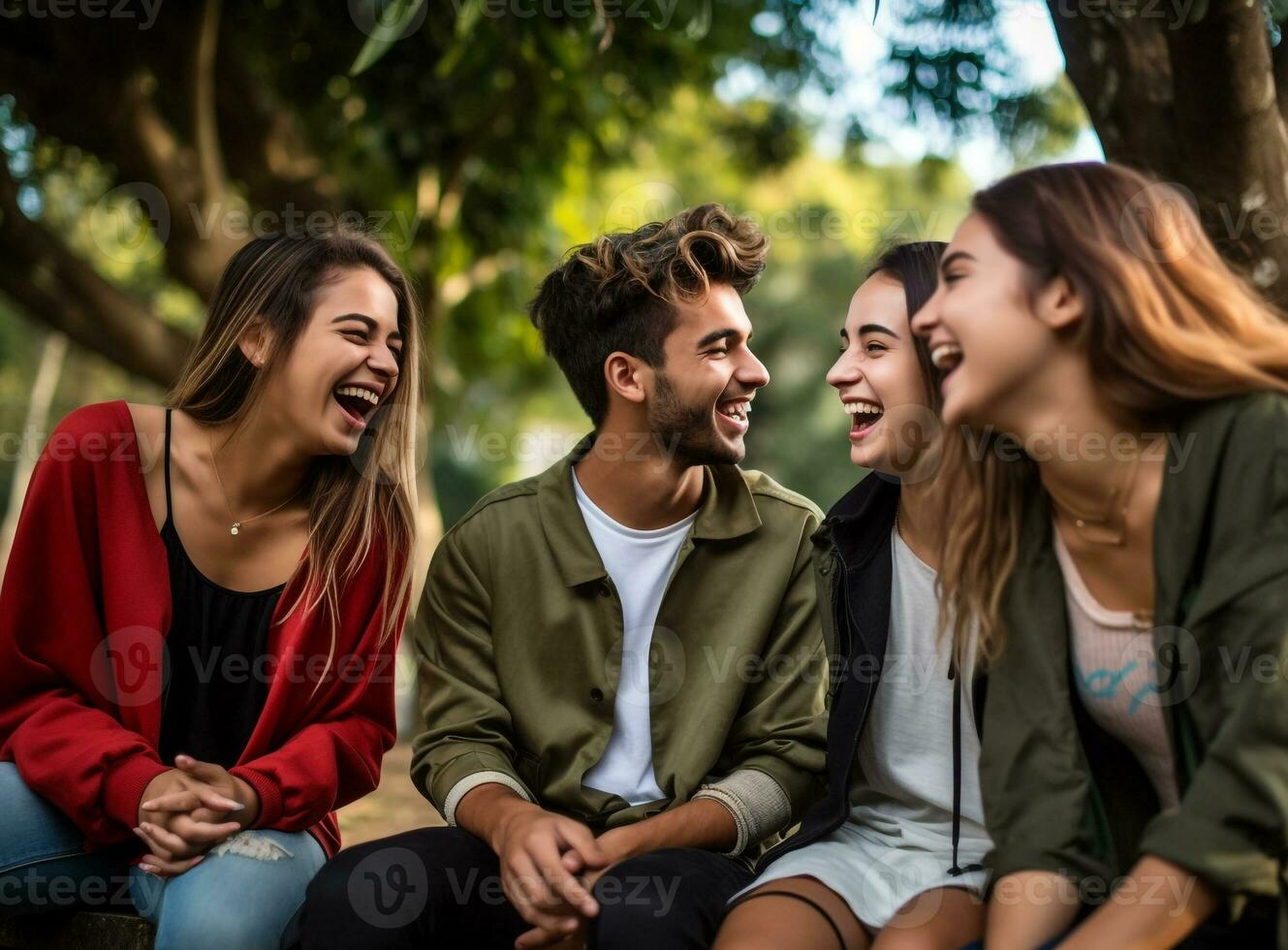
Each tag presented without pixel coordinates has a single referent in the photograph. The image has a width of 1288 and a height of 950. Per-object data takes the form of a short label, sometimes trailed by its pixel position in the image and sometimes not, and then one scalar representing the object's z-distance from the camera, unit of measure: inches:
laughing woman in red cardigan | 110.7
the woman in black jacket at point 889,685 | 105.0
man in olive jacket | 112.0
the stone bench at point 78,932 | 113.5
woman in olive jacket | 83.3
